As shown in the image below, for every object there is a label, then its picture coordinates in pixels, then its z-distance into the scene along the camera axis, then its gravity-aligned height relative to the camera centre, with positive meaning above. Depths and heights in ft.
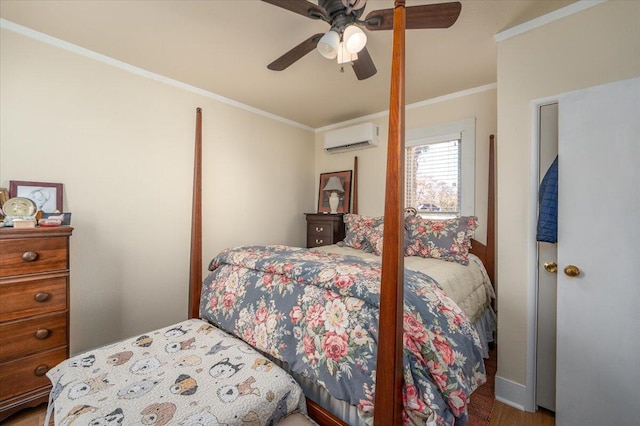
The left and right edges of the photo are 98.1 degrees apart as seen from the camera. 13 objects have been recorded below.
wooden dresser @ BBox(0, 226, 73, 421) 5.06 -1.98
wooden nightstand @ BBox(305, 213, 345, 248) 11.16 -0.69
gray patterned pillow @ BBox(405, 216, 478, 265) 7.48 -0.72
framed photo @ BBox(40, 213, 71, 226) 5.89 -0.18
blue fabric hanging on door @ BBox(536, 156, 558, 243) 5.10 +0.09
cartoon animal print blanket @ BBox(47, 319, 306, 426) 3.04 -2.22
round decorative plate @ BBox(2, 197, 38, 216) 5.43 +0.02
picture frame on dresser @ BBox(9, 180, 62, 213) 6.11 +0.35
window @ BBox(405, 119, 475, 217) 9.09 +1.55
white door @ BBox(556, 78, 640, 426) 4.41 -0.68
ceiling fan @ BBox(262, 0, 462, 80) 4.25 +3.18
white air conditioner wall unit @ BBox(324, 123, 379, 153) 10.92 +3.07
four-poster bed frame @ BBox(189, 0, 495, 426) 2.87 -0.53
